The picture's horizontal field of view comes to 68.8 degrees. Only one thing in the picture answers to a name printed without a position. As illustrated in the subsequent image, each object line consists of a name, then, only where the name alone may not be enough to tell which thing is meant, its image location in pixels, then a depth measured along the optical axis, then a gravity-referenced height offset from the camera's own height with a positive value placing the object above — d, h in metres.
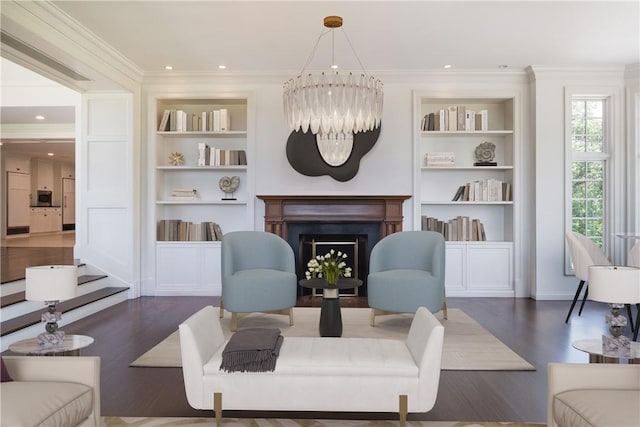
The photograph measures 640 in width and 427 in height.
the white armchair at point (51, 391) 1.64 -0.71
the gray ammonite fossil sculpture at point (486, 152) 6.31 +0.75
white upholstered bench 2.25 -0.85
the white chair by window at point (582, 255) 4.82 -0.51
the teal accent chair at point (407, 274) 4.30 -0.64
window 6.08 +0.53
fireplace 6.00 -0.05
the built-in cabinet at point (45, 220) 13.89 -0.35
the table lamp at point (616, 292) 2.24 -0.41
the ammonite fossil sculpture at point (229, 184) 6.40 +0.33
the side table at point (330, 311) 3.99 -0.89
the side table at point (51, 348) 2.22 -0.68
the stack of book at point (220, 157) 6.23 +0.69
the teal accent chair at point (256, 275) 4.31 -0.64
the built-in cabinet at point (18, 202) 12.59 +0.18
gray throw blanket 2.26 -0.72
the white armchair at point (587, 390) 1.71 -0.72
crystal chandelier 3.93 +0.90
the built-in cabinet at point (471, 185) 6.15 +0.30
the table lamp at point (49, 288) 2.38 -0.41
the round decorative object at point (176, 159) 6.38 +0.67
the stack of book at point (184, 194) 6.32 +0.19
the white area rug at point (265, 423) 2.41 -1.12
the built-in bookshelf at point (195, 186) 6.20 +0.30
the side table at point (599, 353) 2.12 -0.68
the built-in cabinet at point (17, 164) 12.53 +1.22
